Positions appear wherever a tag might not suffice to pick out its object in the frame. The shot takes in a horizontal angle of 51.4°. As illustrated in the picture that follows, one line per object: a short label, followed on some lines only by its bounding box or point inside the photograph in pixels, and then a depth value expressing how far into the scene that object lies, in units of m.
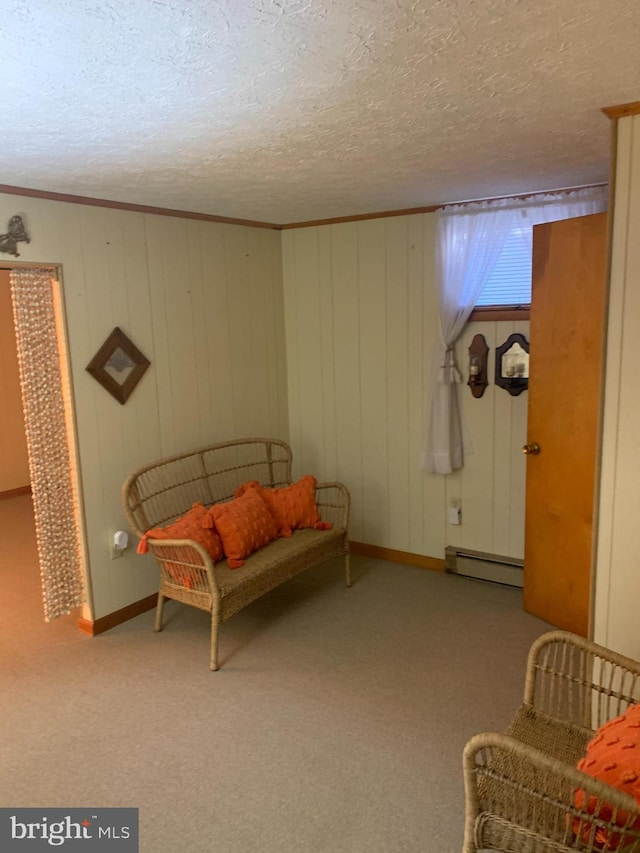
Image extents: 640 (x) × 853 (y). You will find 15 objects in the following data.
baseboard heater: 4.12
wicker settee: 3.29
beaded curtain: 3.29
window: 3.84
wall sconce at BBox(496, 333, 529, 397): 3.92
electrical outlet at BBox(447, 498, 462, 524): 4.32
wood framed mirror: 3.55
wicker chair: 1.56
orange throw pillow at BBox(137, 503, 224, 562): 3.37
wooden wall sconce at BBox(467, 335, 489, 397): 4.05
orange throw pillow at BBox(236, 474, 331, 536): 3.96
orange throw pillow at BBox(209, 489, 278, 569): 3.53
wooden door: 3.25
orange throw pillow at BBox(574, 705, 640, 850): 1.58
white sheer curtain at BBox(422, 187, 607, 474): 3.65
